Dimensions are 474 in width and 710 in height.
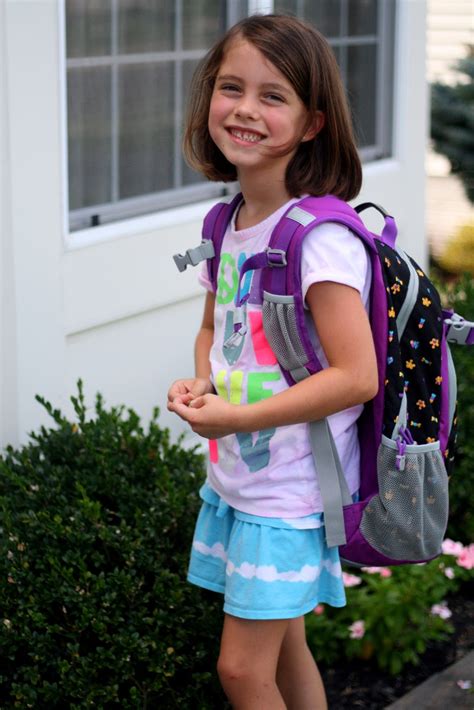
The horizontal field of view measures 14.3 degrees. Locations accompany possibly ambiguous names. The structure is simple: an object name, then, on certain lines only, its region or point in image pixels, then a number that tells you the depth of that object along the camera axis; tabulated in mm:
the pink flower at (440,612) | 6040
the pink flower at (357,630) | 5751
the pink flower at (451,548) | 6445
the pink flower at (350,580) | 6040
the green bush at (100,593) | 4476
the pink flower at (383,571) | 6071
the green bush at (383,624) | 5776
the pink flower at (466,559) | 6426
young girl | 3678
